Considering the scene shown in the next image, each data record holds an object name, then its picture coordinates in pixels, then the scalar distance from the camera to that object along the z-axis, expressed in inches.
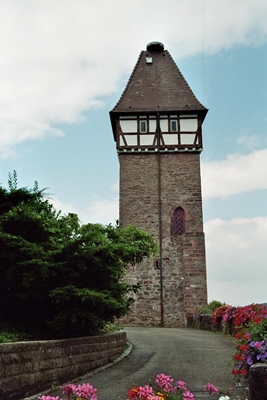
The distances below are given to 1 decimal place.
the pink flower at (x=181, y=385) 163.0
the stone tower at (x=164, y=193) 943.7
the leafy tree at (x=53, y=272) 325.7
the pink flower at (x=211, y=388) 165.3
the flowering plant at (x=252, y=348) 230.2
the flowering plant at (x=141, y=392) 136.0
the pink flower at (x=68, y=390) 152.4
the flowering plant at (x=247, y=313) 328.5
